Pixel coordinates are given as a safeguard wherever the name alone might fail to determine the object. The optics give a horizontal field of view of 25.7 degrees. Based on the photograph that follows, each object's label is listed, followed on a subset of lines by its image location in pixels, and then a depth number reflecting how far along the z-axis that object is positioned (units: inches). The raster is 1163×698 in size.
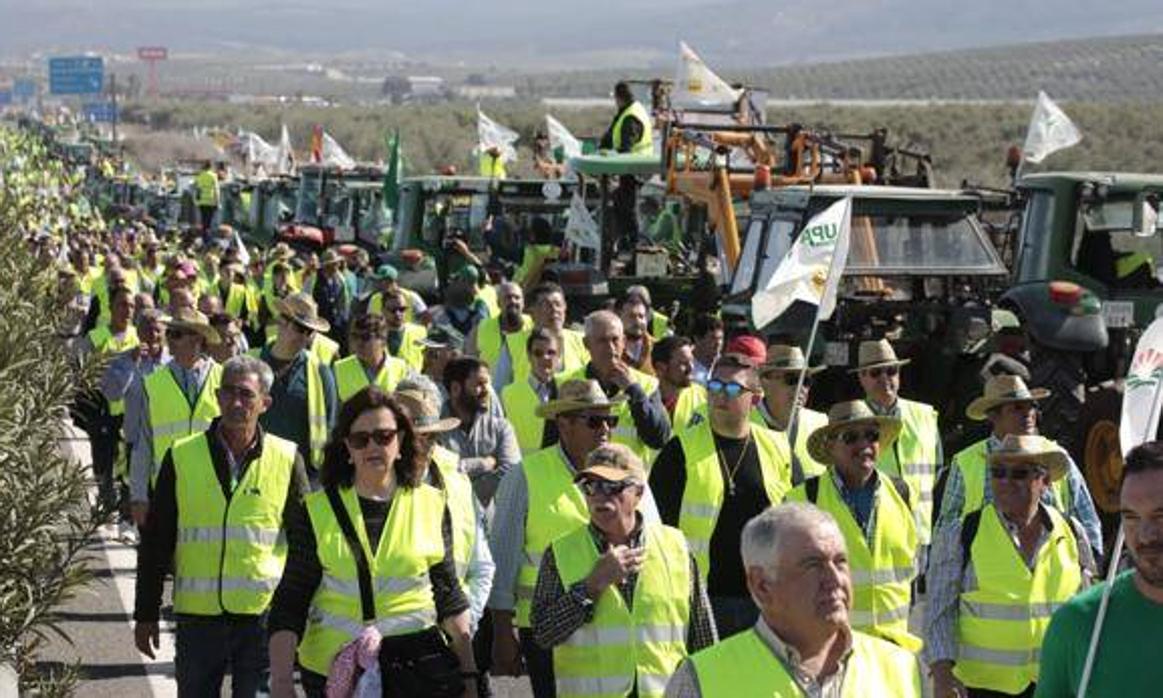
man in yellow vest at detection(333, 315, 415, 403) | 469.1
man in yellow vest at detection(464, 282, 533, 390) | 542.9
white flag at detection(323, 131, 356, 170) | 1637.2
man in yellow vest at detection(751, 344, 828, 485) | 400.8
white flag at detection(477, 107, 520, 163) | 1421.0
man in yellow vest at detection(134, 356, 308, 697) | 349.7
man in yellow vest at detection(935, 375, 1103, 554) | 338.6
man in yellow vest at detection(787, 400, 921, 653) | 324.2
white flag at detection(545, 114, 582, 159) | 1395.2
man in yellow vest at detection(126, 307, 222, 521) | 433.1
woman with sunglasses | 292.0
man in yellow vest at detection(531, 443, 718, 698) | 279.0
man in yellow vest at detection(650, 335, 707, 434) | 441.1
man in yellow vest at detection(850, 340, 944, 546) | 408.8
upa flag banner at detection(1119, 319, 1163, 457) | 262.2
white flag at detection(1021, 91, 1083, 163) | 994.1
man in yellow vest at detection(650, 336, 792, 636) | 341.7
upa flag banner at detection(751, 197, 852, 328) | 465.4
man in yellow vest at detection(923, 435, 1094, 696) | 307.3
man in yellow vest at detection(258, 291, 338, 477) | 446.9
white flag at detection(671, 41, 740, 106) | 996.6
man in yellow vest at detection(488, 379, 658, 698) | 327.0
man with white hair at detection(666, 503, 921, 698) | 209.3
